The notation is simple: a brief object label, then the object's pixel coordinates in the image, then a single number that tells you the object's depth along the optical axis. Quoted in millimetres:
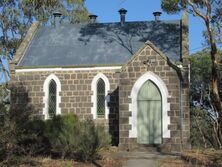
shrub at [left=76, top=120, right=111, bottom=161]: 18156
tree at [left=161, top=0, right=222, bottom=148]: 16797
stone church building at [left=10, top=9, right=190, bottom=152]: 22781
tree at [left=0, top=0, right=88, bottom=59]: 39094
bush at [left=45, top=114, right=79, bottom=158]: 18375
